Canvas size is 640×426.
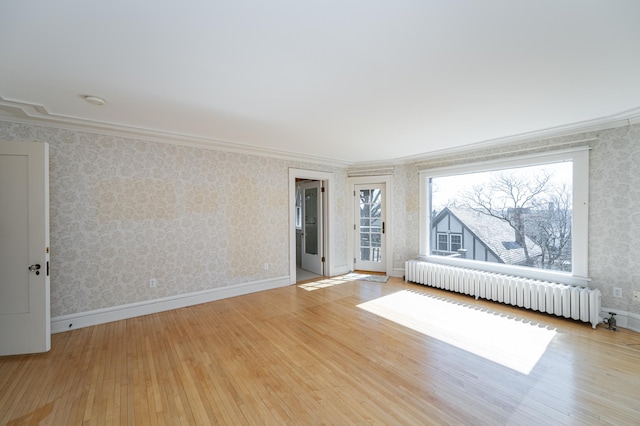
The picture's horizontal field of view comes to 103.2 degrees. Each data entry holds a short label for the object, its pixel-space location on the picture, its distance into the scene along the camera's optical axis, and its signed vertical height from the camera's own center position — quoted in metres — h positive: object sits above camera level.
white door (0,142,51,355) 2.58 -0.38
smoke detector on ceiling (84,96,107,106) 2.43 +1.09
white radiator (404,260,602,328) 3.16 -1.18
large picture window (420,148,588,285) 3.46 -0.09
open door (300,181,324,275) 5.75 -0.39
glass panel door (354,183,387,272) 5.75 -0.40
